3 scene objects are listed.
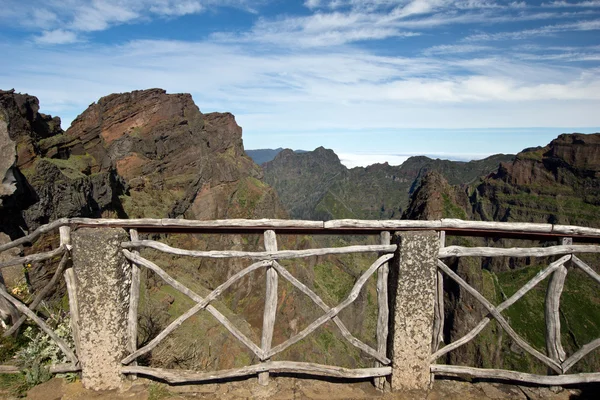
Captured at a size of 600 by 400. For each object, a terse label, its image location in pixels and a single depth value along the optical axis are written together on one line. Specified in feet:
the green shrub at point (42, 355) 14.12
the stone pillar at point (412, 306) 13.08
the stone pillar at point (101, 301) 13.15
